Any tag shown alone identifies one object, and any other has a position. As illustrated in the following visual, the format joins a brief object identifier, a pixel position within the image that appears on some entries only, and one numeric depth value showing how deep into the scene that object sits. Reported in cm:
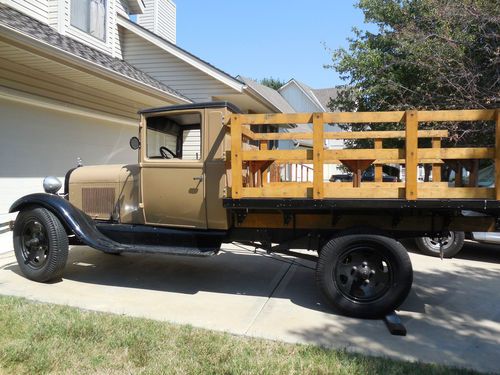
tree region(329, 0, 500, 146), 884
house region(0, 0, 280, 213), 690
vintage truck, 421
